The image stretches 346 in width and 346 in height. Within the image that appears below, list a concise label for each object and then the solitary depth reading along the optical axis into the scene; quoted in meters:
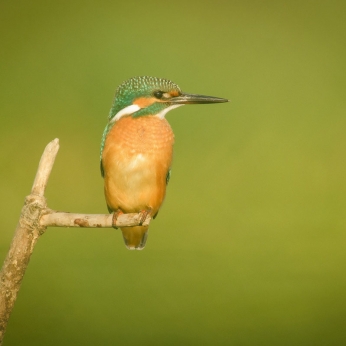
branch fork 4.50
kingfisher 4.53
